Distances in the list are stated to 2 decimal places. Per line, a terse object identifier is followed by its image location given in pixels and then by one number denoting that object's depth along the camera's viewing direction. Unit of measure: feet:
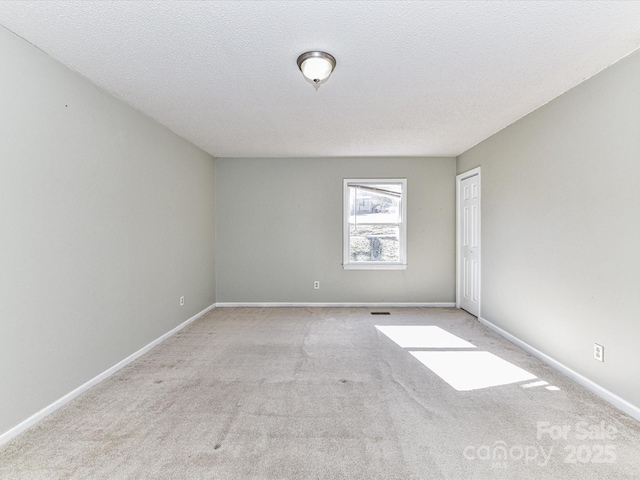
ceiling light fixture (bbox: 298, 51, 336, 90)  7.32
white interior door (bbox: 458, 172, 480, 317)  15.56
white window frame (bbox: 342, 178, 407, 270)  18.04
